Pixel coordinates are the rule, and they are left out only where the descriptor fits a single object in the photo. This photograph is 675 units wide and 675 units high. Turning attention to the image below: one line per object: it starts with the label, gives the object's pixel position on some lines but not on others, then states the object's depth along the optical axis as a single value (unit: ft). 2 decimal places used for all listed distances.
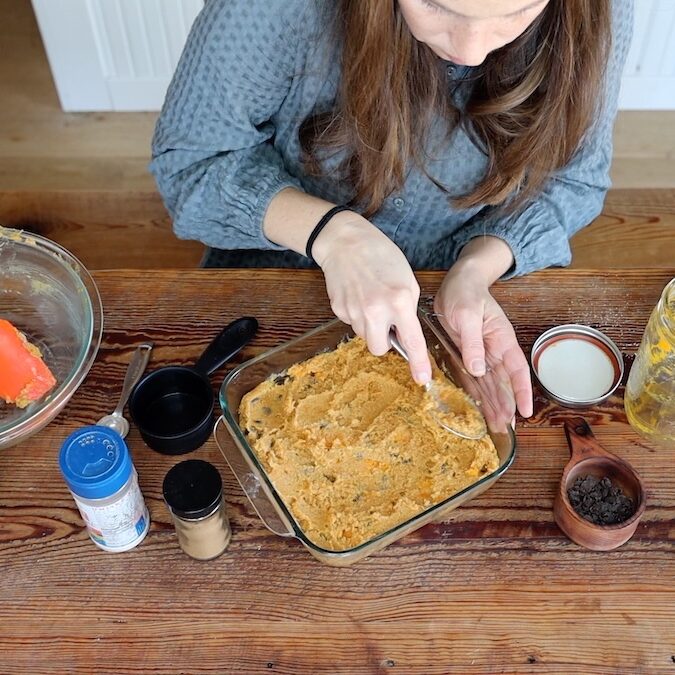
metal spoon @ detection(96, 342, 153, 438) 3.65
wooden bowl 3.26
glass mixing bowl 3.85
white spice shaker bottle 2.93
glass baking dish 3.21
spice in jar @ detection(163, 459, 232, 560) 3.08
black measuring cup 3.52
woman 3.58
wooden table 3.11
